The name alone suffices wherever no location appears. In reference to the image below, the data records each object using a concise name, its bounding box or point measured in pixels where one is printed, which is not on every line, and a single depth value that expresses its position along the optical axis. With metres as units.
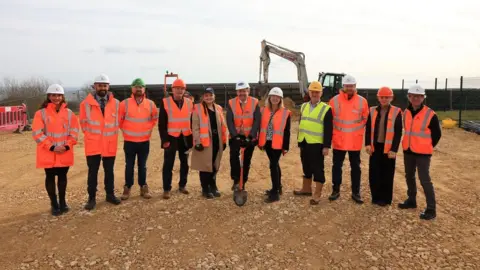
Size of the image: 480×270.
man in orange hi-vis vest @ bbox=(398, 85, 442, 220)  5.17
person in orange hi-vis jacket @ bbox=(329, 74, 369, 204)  5.61
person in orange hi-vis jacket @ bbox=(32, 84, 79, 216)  5.09
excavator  22.52
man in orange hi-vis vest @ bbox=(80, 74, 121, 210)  5.39
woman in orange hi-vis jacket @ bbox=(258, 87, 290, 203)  5.68
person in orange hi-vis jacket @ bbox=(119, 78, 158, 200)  5.70
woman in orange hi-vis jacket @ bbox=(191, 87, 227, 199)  5.77
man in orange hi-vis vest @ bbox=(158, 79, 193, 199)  5.83
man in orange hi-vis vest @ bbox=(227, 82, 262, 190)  5.73
